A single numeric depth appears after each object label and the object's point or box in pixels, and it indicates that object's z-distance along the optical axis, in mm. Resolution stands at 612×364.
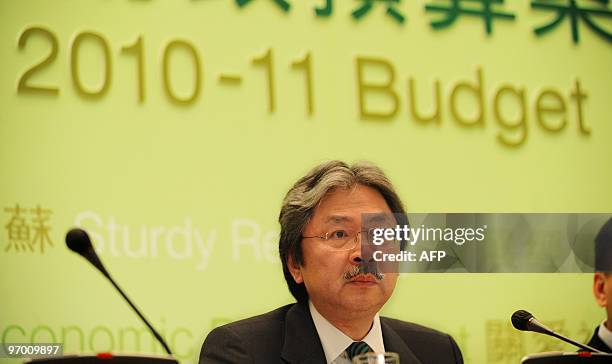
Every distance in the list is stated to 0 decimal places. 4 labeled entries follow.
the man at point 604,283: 6273
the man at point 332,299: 5359
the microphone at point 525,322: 5051
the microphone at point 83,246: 4523
